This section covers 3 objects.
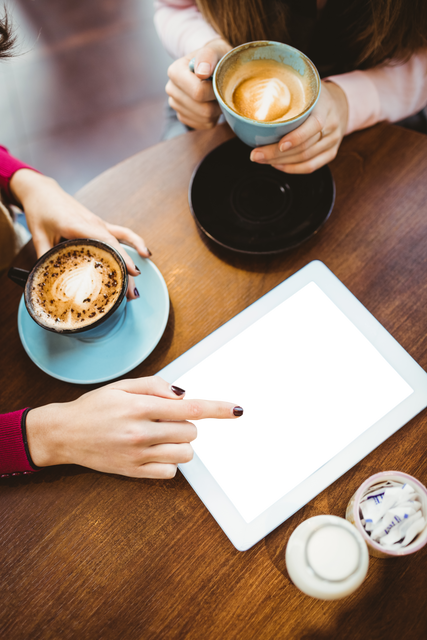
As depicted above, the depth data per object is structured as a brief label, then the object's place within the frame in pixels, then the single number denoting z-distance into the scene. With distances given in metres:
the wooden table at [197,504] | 0.72
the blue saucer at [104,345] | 0.82
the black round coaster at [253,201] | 0.89
